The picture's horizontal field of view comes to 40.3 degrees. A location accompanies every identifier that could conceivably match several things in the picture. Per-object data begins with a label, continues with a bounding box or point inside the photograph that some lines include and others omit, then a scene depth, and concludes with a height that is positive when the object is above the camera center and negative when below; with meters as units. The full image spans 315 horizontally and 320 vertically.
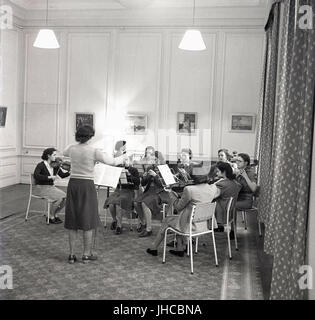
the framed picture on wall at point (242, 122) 10.32 +0.29
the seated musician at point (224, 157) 7.71 -0.45
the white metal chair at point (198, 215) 5.07 -0.99
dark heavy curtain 3.21 -0.24
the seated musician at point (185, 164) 7.32 -0.55
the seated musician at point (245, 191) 6.68 -0.89
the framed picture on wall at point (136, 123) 10.73 +0.17
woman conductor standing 5.14 -0.69
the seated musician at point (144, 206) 6.87 -1.22
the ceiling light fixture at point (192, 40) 7.39 +1.58
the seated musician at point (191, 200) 5.26 -0.83
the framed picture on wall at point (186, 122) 10.53 +0.24
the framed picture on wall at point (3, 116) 10.45 +0.21
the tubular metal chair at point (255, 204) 6.93 -1.18
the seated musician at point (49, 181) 7.28 -0.93
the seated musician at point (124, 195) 6.84 -1.05
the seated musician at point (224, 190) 6.11 -0.80
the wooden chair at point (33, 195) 7.20 -1.21
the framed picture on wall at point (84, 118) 10.98 +0.25
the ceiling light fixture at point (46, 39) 7.38 +1.50
